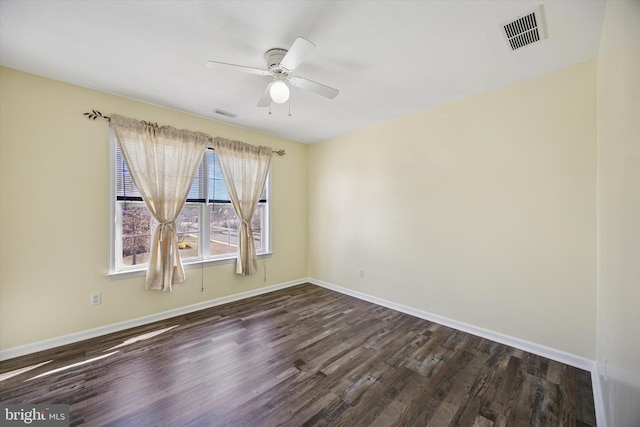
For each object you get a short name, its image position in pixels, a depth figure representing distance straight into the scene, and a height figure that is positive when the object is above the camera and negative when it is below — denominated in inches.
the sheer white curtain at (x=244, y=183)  145.3 +19.5
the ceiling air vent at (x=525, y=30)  66.0 +52.1
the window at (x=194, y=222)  114.0 -3.6
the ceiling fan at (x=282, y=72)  69.6 +43.9
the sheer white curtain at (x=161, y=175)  114.1 +19.5
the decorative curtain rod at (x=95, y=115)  105.7 +42.1
